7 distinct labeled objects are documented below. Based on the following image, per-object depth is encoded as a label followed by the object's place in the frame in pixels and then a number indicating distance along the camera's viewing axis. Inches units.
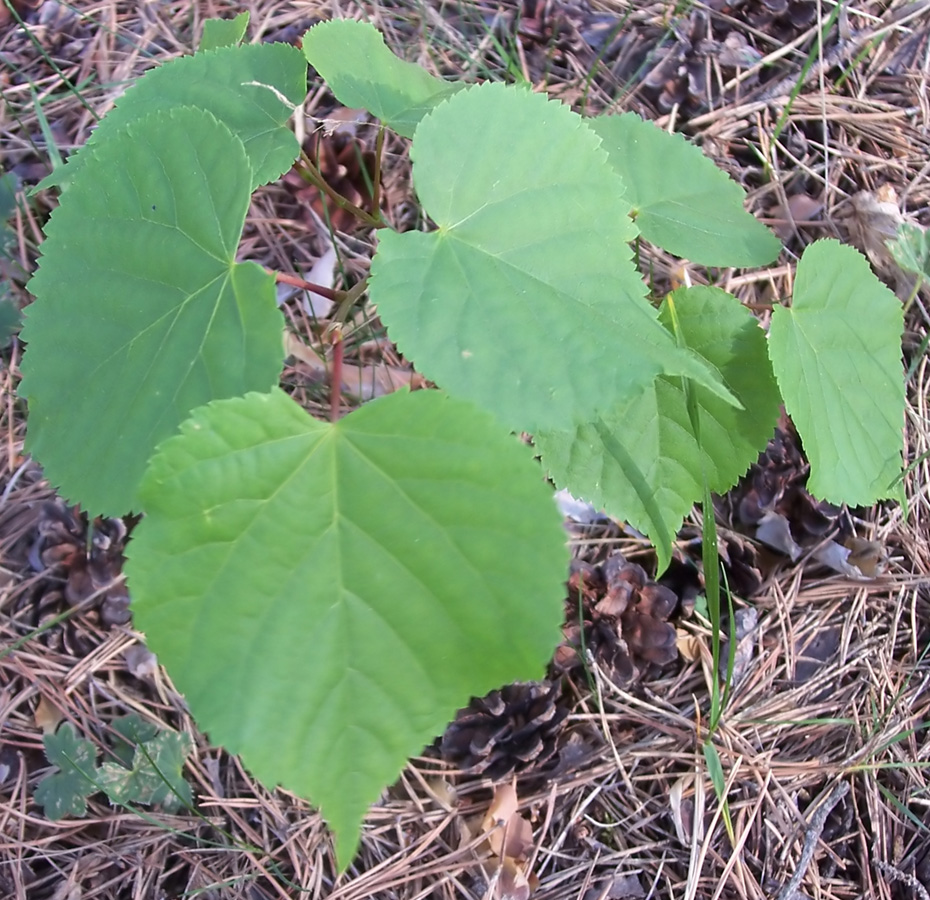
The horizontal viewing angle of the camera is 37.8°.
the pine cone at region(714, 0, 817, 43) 24.4
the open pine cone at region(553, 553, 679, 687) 19.5
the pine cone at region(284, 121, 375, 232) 22.4
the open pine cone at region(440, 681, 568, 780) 18.7
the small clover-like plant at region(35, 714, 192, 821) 18.4
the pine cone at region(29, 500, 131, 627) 19.5
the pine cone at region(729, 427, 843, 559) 20.5
